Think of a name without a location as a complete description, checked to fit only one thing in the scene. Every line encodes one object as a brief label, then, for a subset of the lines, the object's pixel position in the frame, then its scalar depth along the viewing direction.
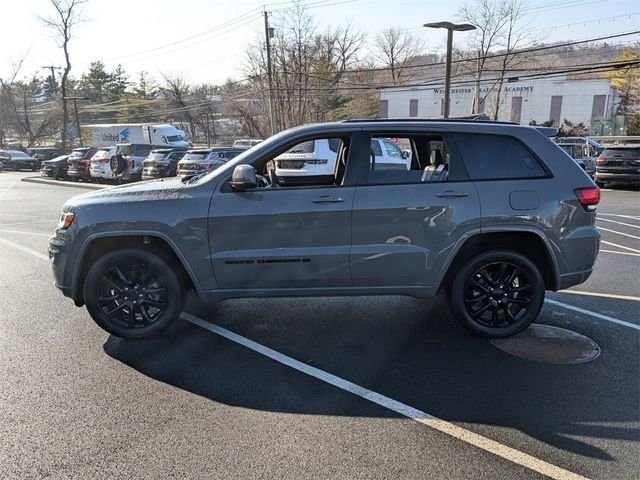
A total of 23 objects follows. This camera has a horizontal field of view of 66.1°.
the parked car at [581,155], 20.64
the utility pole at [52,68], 46.72
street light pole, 21.40
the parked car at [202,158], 16.97
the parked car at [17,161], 36.81
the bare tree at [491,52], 42.59
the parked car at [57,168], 26.17
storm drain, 3.98
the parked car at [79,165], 23.91
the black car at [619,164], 17.53
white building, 55.41
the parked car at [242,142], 33.59
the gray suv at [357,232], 4.07
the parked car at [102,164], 21.98
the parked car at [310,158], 9.24
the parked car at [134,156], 20.97
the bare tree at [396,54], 76.25
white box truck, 36.50
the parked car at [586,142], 23.54
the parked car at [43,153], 38.57
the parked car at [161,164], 19.31
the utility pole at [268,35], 31.14
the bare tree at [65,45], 44.97
